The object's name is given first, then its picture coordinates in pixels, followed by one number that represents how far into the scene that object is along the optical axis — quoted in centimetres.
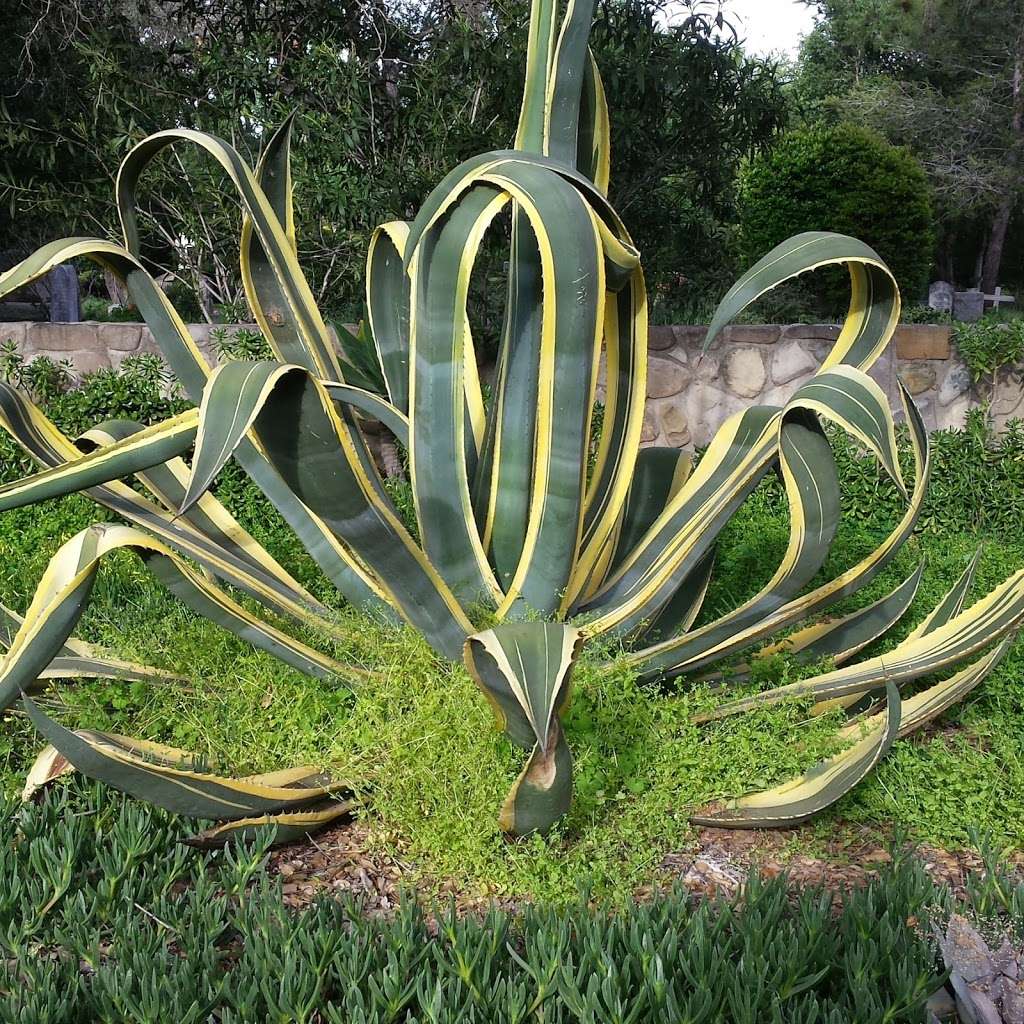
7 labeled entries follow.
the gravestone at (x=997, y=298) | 1258
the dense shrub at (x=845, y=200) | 972
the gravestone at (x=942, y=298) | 1032
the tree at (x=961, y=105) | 1562
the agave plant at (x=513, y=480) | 197
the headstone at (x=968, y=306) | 969
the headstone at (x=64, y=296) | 662
